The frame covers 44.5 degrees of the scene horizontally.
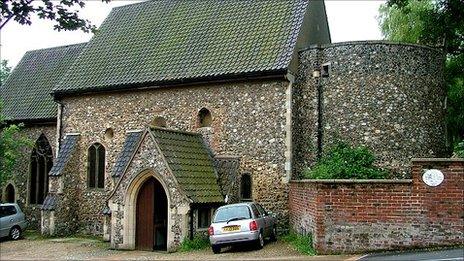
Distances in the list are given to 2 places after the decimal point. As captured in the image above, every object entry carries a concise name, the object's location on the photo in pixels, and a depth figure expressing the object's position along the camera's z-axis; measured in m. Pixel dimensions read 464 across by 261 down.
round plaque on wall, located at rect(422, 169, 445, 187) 15.85
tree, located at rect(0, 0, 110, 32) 15.98
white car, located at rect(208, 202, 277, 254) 18.36
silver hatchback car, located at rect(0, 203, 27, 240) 25.20
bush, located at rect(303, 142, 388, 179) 20.56
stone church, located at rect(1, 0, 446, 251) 21.72
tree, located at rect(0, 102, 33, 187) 25.53
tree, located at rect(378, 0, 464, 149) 28.58
